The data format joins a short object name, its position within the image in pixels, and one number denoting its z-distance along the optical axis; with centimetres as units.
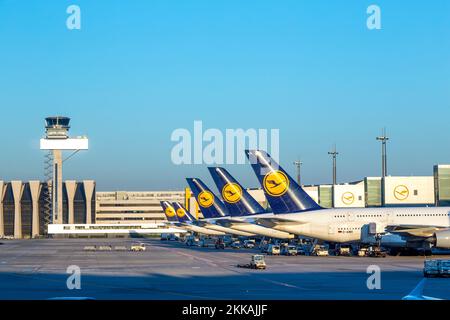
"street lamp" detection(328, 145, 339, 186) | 16032
